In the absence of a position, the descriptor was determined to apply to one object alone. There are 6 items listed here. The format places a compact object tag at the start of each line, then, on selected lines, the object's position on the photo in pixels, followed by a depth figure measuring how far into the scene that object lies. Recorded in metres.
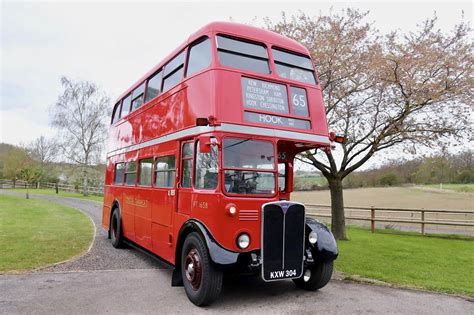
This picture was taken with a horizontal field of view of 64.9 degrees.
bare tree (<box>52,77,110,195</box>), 38.47
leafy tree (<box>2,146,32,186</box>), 49.25
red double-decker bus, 5.37
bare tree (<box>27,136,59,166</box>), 55.94
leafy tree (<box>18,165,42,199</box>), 34.91
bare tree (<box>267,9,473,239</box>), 10.96
